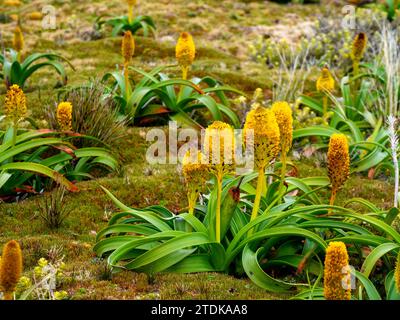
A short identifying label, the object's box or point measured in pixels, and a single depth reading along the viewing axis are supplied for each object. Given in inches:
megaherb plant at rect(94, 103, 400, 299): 158.4
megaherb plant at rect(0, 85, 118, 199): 217.5
